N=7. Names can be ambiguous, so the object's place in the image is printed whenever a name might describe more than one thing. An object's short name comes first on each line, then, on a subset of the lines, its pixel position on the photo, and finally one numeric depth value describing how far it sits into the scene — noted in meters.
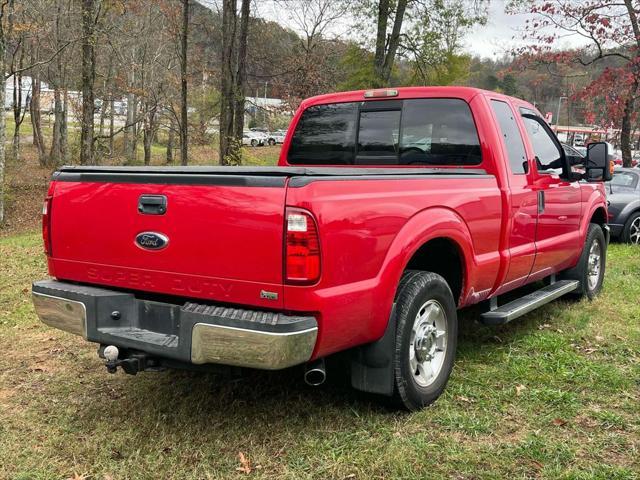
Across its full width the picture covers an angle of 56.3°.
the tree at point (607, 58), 15.33
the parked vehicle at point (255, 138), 48.58
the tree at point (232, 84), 16.17
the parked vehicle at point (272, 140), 51.09
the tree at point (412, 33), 19.20
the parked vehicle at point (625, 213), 10.52
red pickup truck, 2.86
